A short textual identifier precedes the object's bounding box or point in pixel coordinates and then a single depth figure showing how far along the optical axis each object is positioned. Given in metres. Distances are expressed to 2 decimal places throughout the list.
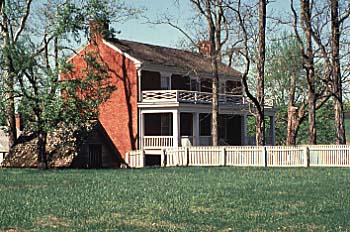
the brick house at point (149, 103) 46.19
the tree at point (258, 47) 39.12
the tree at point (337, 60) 39.00
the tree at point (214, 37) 42.88
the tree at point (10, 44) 36.34
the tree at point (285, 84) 48.31
